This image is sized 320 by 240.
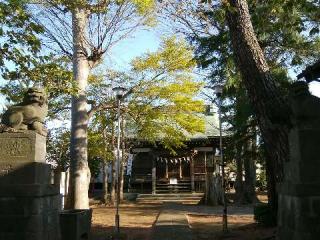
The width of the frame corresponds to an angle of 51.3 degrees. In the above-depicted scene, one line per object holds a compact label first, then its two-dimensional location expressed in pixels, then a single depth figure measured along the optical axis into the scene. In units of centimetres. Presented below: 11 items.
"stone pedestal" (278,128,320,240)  507
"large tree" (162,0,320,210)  697
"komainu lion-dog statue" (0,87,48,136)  599
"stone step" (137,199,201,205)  2279
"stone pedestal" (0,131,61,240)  580
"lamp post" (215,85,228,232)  1062
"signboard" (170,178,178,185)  2710
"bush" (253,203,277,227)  1003
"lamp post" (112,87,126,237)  1145
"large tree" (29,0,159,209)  1192
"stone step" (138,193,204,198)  2603
